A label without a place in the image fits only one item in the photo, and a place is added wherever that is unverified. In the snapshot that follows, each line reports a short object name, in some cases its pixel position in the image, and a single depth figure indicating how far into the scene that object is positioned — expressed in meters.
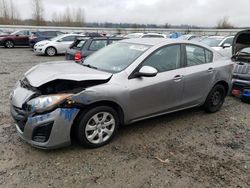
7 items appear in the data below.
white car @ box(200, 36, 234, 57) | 8.67
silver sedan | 2.48
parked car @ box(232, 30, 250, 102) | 4.56
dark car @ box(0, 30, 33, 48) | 15.35
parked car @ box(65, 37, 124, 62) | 6.97
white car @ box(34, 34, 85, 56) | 12.03
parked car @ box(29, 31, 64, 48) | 14.72
